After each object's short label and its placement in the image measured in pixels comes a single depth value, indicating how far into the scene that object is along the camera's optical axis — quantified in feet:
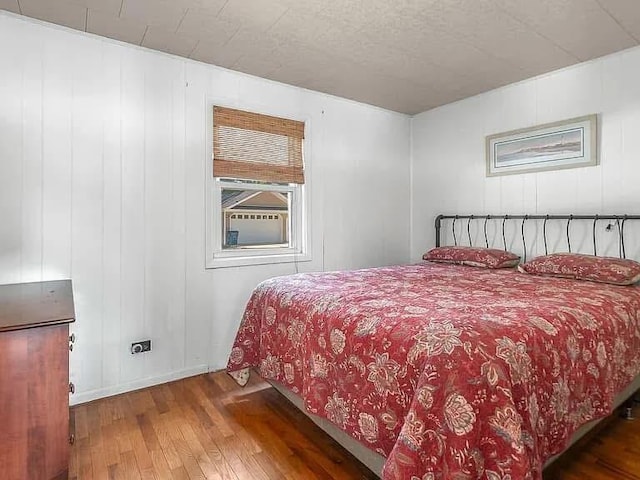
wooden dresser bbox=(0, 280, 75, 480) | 4.60
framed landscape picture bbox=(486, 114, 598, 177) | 9.38
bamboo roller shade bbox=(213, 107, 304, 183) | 9.66
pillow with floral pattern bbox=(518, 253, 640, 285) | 7.62
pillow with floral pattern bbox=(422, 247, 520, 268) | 10.14
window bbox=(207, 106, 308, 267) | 9.70
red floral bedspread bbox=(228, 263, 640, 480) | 3.84
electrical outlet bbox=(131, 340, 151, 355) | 8.47
